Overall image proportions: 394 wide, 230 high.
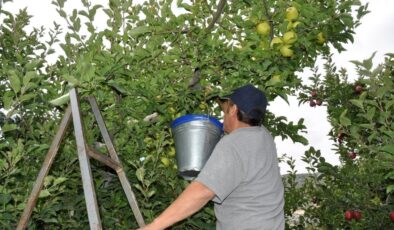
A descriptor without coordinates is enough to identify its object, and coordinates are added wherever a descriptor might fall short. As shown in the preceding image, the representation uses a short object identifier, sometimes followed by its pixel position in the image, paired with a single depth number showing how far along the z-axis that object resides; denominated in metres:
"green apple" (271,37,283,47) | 3.03
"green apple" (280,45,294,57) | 3.01
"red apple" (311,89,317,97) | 7.09
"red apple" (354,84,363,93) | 6.08
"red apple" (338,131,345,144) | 6.38
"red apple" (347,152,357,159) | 6.58
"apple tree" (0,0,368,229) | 3.04
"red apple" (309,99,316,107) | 7.11
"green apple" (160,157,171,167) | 3.52
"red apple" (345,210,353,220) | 5.66
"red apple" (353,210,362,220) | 5.56
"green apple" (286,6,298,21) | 3.07
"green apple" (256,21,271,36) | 3.08
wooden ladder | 2.03
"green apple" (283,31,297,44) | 2.98
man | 2.28
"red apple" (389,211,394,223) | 4.71
